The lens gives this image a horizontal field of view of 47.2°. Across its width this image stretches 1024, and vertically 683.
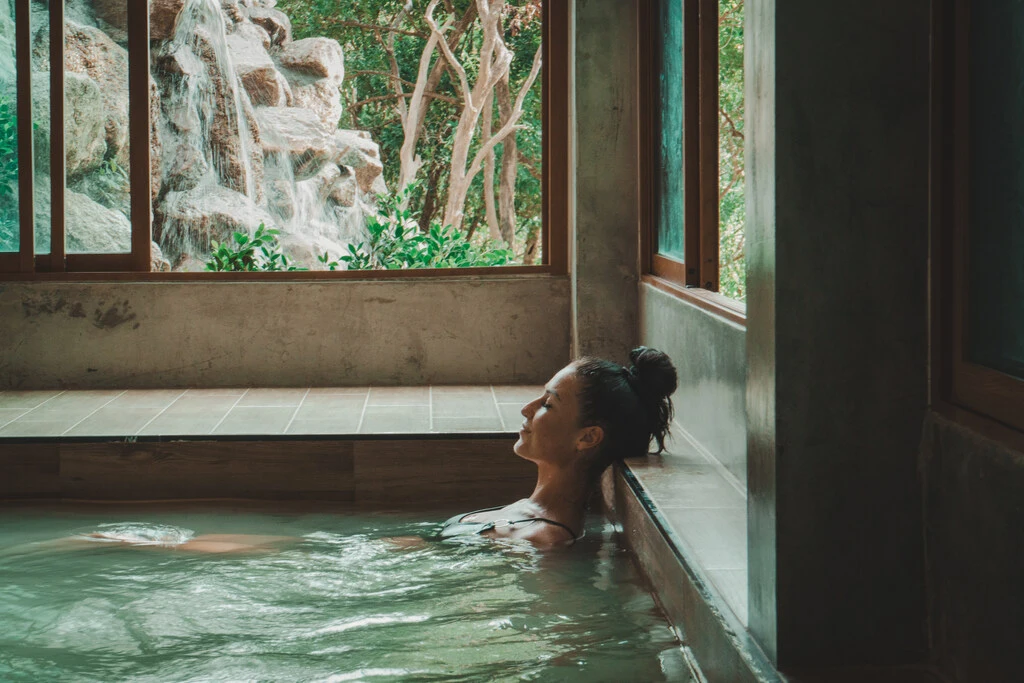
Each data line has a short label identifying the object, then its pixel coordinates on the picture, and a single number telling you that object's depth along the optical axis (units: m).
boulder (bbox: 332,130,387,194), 6.59
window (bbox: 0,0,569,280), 6.09
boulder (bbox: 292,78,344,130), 6.59
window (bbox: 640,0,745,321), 4.18
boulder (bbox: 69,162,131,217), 6.11
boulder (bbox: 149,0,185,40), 6.36
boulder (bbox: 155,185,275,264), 6.31
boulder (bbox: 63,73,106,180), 6.11
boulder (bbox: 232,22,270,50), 6.38
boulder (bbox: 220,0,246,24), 6.30
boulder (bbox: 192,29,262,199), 6.69
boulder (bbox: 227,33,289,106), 6.60
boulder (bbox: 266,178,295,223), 6.72
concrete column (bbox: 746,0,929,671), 2.05
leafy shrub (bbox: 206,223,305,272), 6.36
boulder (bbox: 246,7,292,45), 6.26
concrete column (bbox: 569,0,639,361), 5.63
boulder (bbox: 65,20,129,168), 6.09
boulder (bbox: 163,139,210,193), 6.43
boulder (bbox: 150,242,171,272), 6.23
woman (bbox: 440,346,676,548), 3.66
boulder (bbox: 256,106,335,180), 6.79
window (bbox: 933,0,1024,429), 1.98
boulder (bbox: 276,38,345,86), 6.41
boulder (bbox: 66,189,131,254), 6.12
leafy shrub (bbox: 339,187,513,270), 6.46
